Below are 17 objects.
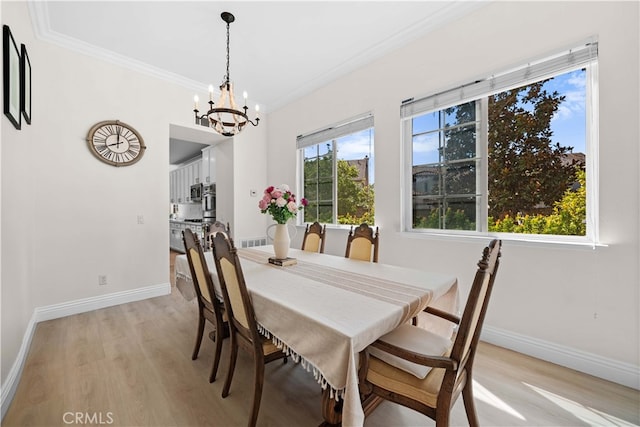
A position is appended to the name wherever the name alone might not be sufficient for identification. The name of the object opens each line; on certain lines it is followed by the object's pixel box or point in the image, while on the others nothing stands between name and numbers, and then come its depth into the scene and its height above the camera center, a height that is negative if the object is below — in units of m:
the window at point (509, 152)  1.91 +0.53
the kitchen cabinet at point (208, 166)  5.28 +0.97
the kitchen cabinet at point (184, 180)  6.13 +0.85
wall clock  2.94 +0.82
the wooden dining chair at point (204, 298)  1.66 -0.57
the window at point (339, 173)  3.26 +0.57
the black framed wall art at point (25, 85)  1.95 +1.01
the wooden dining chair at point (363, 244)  2.27 -0.27
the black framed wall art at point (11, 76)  1.58 +0.87
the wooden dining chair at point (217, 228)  2.56 -0.14
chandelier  2.12 +0.82
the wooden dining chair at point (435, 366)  0.96 -0.64
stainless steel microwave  5.81 +0.47
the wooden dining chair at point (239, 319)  1.29 -0.56
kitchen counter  6.18 -0.47
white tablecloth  0.96 -0.42
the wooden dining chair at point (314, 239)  2.70 -0.26
